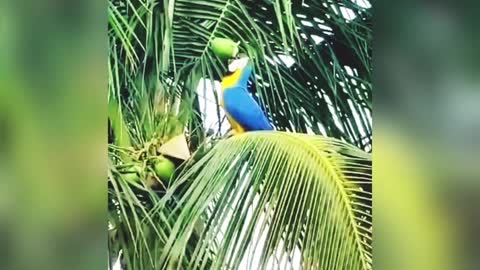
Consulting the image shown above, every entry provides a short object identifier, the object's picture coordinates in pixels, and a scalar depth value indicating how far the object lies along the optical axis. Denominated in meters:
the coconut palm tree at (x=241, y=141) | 11.85
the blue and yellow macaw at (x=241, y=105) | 11.95
